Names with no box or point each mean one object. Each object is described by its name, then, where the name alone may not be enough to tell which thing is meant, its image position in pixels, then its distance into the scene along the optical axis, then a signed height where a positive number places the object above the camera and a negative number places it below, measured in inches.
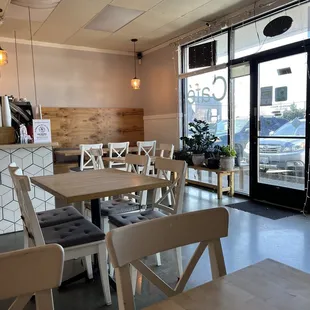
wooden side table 189.5 -35.8
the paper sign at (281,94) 169.8 +16.4
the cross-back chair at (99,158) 142.7 -14.2
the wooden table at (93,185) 76.4 -15.7
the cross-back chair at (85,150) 184.2 -12.9
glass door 162.2 -4.9
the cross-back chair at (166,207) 90.7 -24.3
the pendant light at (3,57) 186.5 +44.3
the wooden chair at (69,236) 70.0 -27.0
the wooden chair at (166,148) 196.5 -14.4
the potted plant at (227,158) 189.2 -20.5
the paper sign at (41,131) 134.0 -0.6
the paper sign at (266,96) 177.6 +16.2
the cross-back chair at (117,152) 199.6 -15.4
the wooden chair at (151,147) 203.0 -14.6
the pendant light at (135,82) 247.0 +35.8
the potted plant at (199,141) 210.2 -11.2
